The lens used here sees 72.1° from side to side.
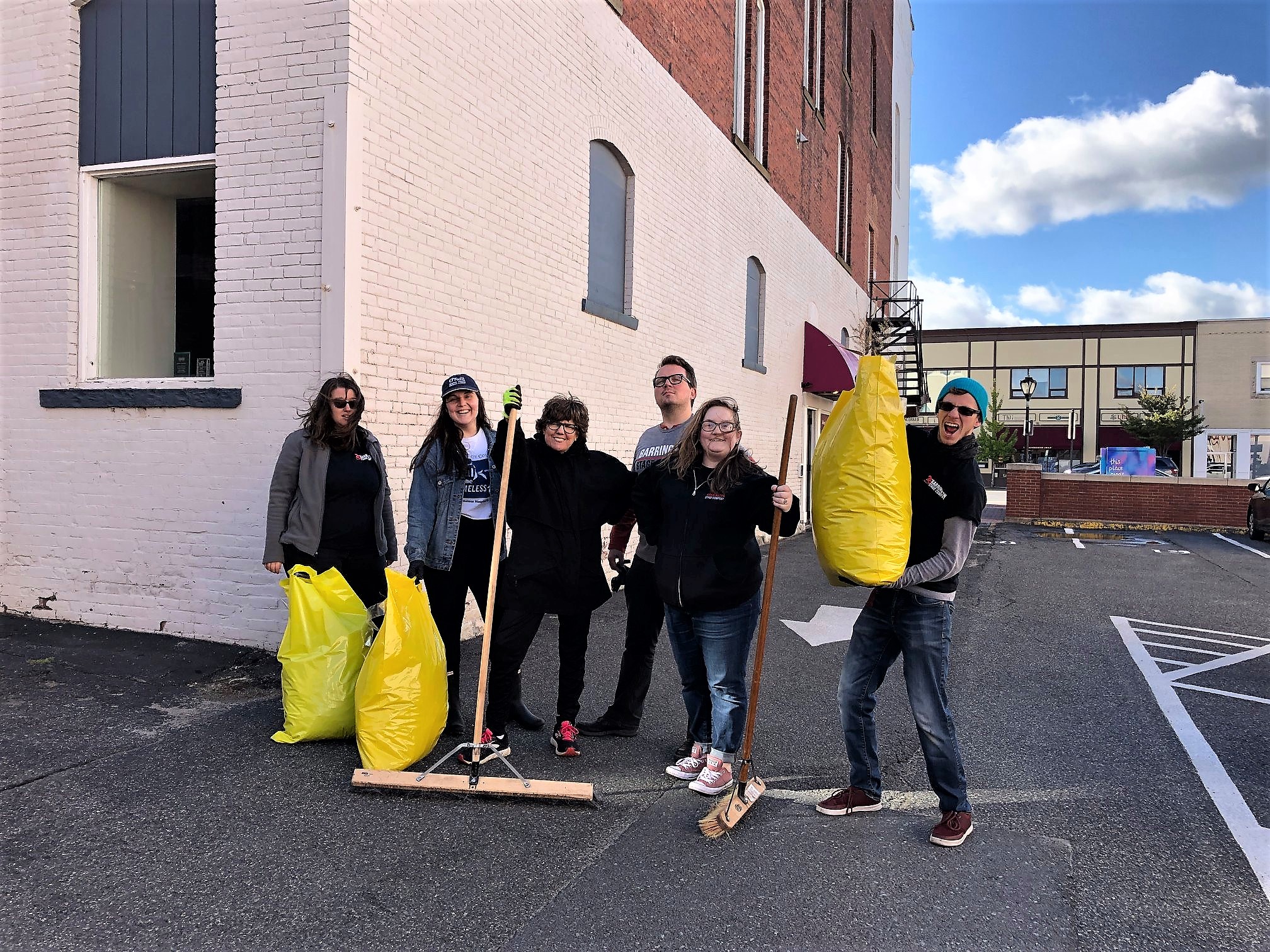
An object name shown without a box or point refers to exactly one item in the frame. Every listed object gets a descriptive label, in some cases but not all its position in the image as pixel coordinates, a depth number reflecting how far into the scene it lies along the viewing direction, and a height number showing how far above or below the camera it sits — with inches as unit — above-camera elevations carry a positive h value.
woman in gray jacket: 179.0 -7.9
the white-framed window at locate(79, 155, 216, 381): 246.8 +53.6
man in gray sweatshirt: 174.2 -23.8
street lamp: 1071.0 +104.7
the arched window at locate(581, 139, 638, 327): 357.4 +96.7
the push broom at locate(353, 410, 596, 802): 143.9 -53.9
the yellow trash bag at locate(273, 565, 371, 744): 165.5 -37.9
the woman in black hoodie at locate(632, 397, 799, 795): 149.6 -15.1
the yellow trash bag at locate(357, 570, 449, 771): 153.1 -40.8
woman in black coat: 165.3 -13.5
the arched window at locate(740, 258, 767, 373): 581.3 +106.4
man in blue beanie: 130.9 -17.3
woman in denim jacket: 171.9 -9.9
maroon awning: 716.0 +84.1
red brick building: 449.4 +262.9
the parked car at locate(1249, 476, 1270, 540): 663.8 -29.0
